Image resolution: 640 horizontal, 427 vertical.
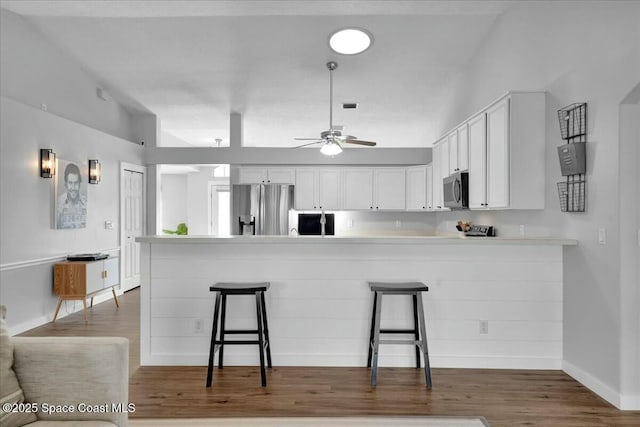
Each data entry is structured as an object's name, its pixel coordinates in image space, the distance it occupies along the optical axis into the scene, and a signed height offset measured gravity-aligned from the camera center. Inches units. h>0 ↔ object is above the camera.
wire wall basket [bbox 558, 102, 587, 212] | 114.0 +16.0
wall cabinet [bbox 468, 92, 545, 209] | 133.2 +20.8
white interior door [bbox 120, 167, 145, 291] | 252.4 -6.7
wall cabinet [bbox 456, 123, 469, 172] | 169.5 +27.1
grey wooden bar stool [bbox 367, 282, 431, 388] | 112.7 -31.9
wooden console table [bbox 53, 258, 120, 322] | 186.1 -32.2
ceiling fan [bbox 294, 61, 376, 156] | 173.9 +31.3
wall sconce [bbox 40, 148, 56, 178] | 180.8 +21.5
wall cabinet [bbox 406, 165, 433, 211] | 247.3 +15.4
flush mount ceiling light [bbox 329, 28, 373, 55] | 155.1 +67.1
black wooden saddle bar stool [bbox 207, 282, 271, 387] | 113.0 -30.7
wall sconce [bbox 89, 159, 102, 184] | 216.8 +21.2
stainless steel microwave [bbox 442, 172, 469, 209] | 168.7 +9.5
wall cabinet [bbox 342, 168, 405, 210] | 270.7 +15.4
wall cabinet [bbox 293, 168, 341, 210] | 271.9 +15.8
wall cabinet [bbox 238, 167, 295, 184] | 270.8 +24.3
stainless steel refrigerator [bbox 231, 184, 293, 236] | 262.4 +2.3
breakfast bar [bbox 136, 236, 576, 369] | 127.0 -27.1
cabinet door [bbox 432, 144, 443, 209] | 215.8 +18.2
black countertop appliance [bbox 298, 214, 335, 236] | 272.7 -8.2
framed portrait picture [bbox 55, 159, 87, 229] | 191.8 +7.1
